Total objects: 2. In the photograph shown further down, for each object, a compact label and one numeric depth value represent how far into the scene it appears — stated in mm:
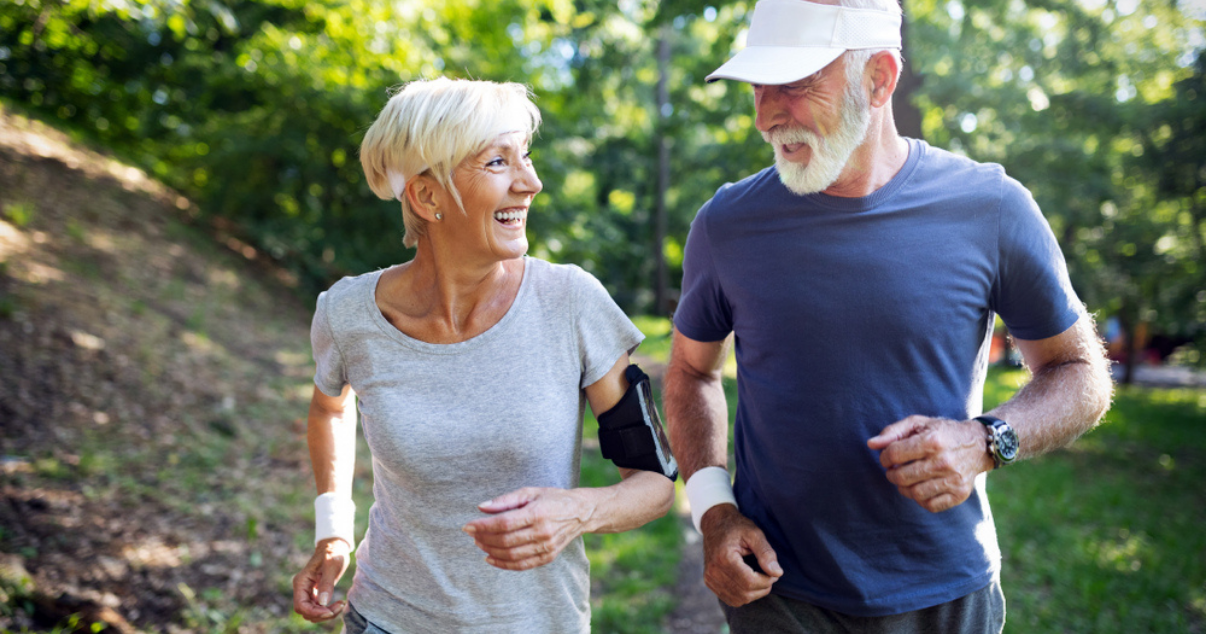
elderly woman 1801
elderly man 1795
